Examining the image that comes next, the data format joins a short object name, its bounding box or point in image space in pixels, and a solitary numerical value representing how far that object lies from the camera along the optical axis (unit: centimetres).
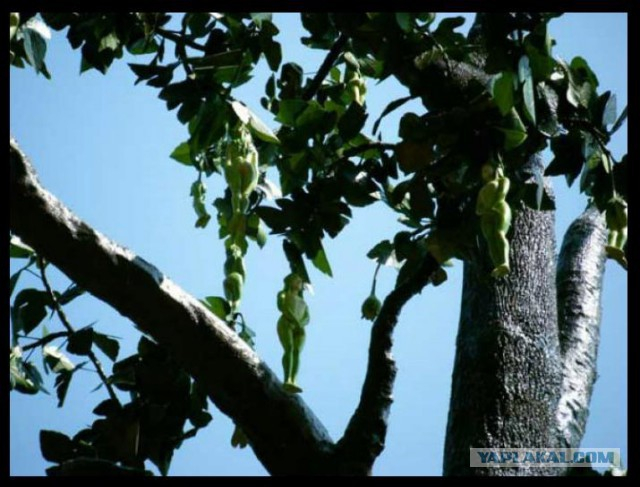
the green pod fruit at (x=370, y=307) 630
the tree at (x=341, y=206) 576
